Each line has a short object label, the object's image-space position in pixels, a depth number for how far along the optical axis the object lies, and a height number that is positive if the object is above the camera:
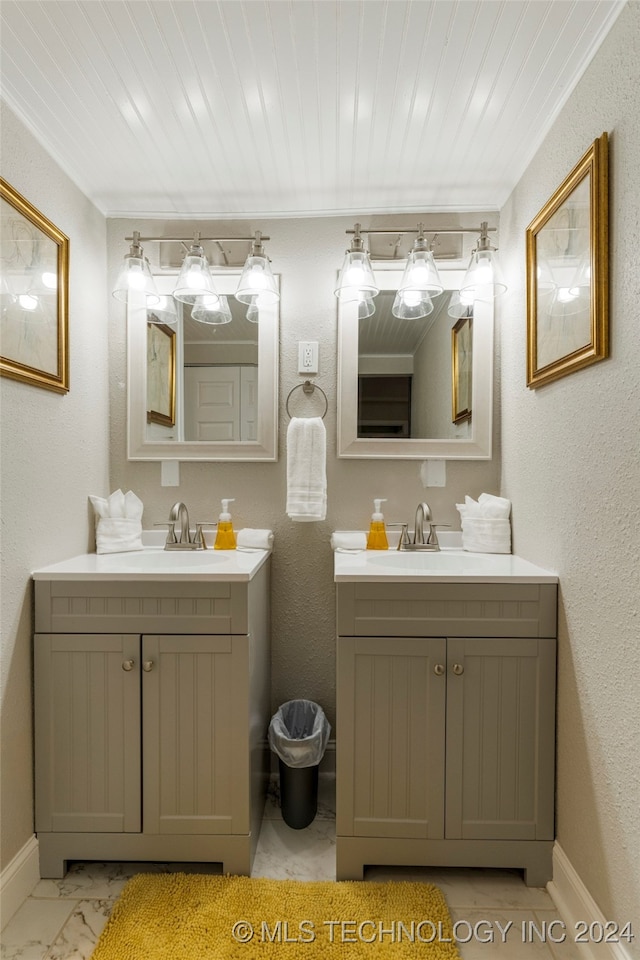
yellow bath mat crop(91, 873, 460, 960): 1.17 -1.10
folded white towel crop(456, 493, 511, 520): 1.73 -0.09
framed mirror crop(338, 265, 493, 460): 1.85 +0.36
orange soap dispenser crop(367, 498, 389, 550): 1.79 -0.20
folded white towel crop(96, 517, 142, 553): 1.77 -0.20
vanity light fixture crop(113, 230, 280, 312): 1.70 +0.70
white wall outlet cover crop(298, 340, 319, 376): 1.88 +0.46
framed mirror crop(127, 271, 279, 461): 1.88 +0.35
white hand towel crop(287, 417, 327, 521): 1.73 +0.03
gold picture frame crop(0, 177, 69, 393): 1.31 +0.53
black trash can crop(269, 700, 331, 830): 1.57 -0.93
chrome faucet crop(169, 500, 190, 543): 1.78 -0.13
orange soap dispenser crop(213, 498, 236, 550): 1.82 -0.20
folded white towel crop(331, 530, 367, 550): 1.76 -0.22
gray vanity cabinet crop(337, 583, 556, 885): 1.36 -0.64
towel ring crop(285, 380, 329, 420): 1.89 +0.35
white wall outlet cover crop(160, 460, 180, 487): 1.91 +0.03
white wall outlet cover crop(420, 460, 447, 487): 1.88 +0.03
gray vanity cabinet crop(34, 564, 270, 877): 1.38 -0.68
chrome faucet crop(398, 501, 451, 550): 1.76 -0.20
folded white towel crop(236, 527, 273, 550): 1.80 -0.21
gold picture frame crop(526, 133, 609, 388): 1.12 +0.53
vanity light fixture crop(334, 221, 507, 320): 1.67 +0.69
